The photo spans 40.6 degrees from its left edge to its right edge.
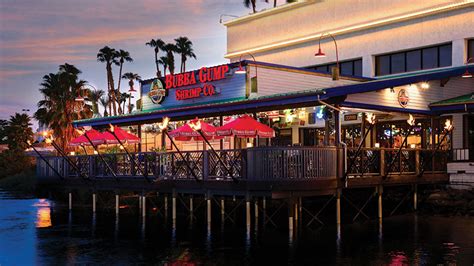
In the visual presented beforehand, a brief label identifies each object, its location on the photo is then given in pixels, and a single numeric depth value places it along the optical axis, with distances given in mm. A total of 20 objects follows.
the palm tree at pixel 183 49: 87625
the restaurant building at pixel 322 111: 24125
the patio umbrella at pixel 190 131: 27562
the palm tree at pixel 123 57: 89688
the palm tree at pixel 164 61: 87400
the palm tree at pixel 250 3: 71044
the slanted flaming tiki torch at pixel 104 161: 31047
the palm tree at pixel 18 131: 77688
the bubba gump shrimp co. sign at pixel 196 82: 31453
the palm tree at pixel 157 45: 87562
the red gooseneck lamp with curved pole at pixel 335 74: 29938
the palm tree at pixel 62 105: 59219
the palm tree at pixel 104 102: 108875
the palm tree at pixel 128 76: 98512
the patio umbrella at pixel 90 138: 33188
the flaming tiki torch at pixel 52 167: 35750
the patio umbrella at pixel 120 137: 32781
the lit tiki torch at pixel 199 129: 23784
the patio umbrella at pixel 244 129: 25438
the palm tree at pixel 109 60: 86688
